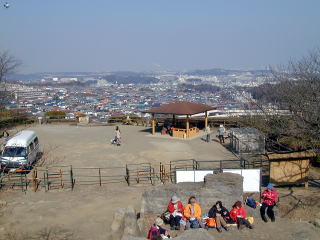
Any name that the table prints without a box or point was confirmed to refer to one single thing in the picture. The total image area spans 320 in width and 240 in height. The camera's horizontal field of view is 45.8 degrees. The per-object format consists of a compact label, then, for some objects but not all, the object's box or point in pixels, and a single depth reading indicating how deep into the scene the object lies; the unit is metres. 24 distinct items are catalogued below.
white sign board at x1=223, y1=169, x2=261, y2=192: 13.98
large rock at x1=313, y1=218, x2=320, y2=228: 10.40
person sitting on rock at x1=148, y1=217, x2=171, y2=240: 9.46
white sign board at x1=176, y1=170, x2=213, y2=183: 14.13
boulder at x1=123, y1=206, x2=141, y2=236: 10.00
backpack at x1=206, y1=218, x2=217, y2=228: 10.50
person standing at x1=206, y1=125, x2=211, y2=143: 24.71
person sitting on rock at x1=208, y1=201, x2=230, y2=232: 10.38
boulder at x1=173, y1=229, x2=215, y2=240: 7.69
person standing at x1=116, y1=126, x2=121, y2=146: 23.45
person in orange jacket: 10.34
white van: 17.47
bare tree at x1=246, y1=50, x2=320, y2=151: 15.77
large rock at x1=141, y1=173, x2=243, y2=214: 11.45
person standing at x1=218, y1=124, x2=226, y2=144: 24.25
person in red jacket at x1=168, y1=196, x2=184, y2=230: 10.47
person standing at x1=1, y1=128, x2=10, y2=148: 24.26
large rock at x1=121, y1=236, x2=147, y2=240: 8.02
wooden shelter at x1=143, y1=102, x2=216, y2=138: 25.97
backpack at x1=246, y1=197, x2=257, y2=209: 11.51
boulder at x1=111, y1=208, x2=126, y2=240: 10.70
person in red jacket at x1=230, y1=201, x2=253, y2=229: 10.47
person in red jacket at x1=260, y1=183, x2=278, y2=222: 10.98
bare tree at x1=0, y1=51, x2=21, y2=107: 31.23
